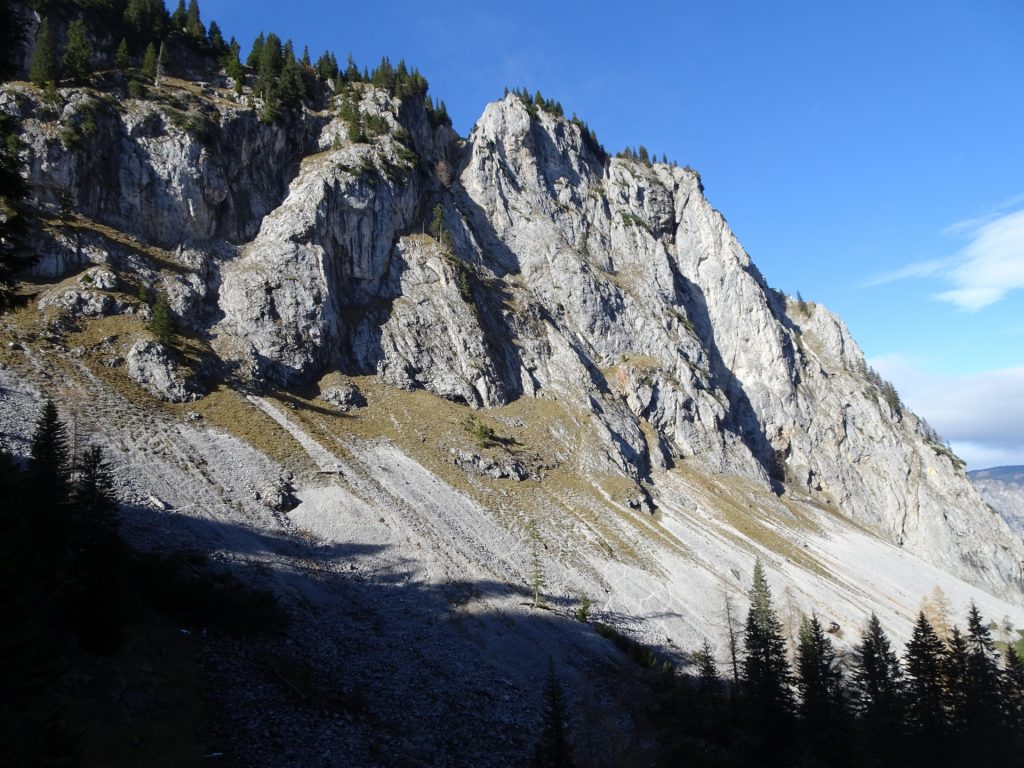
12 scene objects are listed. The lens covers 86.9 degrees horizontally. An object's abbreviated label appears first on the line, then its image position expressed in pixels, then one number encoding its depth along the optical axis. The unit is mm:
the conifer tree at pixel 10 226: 13195
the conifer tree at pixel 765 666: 31750
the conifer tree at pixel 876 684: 34094
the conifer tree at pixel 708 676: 36469
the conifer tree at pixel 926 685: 31969
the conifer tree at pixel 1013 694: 34625
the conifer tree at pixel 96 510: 21219
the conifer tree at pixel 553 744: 21062
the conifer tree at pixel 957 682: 33125
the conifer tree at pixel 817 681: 33500
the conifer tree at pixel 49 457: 22422
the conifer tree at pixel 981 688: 32812
